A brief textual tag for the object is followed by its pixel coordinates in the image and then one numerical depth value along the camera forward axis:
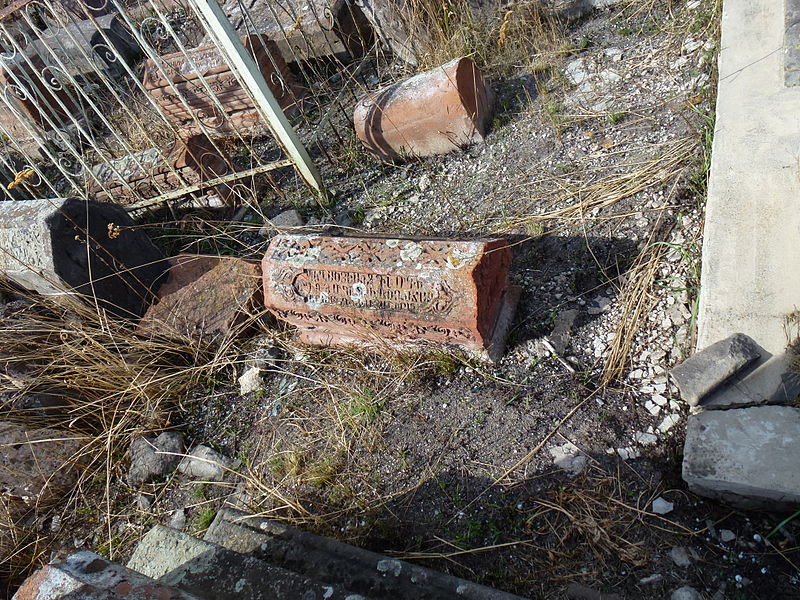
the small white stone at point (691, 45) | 3.91
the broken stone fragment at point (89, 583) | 1.35
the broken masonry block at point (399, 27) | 4.62
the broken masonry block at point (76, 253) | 3.32
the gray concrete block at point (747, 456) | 1.95
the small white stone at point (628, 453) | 2.32
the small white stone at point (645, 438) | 2.34
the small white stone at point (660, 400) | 2.44
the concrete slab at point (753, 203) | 2.35
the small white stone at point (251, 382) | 3.20
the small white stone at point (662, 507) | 2.13
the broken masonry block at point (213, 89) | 4.71
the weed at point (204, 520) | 2.69
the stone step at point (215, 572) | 1.91
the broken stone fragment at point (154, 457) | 2.95
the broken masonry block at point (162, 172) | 4.32
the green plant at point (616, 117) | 3.72
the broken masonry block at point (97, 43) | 6.78
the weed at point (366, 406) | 2.77
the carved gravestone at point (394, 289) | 2.56
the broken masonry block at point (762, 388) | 2.15
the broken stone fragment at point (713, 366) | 2.20
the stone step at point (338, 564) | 1.96
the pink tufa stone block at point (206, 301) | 3.35
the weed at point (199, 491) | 2.84
